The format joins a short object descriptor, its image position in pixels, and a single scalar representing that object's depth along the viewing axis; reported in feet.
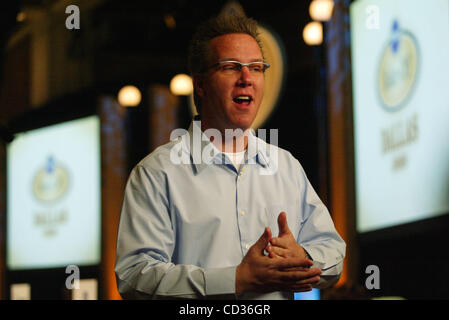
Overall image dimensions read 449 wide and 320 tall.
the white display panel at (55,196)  24.32
